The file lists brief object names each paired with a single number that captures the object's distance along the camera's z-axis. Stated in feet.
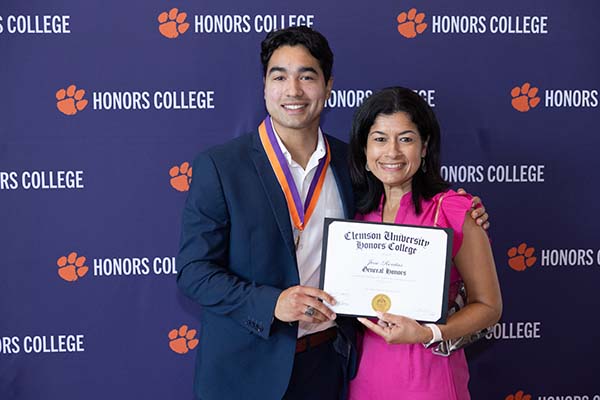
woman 6.14
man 6.31
